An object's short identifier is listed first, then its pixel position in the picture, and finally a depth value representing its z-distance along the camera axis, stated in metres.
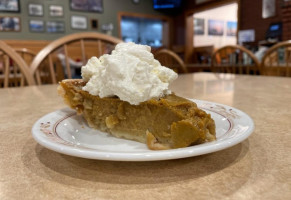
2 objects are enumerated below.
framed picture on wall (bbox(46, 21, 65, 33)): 5.71
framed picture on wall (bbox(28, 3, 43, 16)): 5.49
